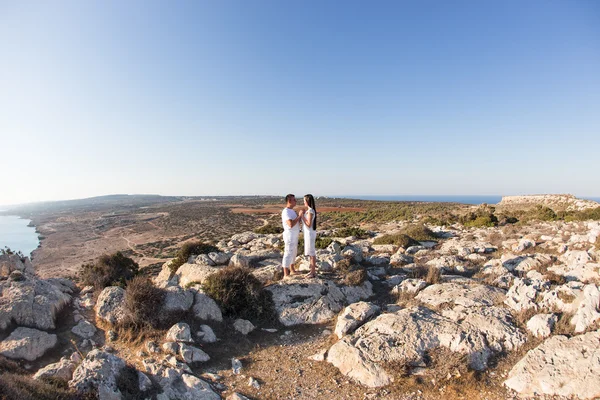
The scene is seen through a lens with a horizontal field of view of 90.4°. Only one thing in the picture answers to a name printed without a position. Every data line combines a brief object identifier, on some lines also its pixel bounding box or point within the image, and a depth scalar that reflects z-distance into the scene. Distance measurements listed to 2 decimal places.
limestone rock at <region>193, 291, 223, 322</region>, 7.32
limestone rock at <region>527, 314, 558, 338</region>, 5.76
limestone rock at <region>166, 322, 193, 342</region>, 6.31
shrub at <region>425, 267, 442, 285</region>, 8.97
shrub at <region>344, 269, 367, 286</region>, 8.84
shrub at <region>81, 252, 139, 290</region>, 9.87
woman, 8.45
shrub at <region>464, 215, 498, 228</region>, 24.20
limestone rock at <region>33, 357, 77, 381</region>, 4.40
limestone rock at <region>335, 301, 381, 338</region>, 6.59
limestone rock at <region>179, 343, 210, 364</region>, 5.84
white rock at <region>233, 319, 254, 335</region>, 7.08
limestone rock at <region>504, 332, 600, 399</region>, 4.45
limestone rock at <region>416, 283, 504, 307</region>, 7.06
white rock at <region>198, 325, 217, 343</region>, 6.60
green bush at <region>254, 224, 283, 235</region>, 26.55
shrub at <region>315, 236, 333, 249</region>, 16.59
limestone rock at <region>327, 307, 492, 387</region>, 5.38
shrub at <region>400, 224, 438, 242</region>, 18.30
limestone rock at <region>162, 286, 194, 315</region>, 7.24
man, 8.38
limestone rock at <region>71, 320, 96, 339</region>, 6.90
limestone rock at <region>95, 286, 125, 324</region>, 7.28
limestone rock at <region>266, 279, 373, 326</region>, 7.53
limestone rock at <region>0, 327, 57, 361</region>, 5.76
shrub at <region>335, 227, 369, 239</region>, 21.67
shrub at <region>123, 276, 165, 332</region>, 6.85
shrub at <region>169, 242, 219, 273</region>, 11.36
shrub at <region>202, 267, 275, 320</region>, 7.69
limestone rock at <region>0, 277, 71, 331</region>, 6.66
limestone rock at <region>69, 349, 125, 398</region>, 4.22
